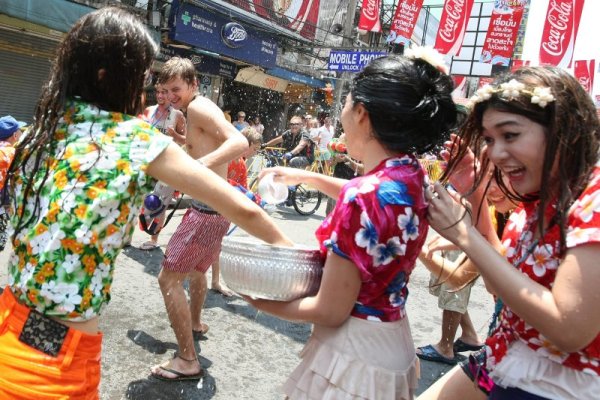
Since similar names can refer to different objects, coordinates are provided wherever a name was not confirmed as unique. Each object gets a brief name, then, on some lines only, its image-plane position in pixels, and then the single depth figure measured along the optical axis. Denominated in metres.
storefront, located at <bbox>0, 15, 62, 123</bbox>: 10.67
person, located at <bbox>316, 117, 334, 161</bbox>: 11.25
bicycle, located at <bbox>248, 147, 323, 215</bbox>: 9.41
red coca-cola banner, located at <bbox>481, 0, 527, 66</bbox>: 15.65
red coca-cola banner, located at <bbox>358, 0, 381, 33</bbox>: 14.37
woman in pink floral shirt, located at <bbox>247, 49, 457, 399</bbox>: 1.38
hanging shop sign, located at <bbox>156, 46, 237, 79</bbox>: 13.48
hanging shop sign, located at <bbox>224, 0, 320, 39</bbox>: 16.72
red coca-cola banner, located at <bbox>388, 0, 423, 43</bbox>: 14.83
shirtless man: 2.95
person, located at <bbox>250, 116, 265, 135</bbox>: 15.90
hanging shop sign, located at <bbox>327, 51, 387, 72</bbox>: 11.96
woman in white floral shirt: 1.25
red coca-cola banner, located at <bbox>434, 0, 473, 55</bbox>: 15.47
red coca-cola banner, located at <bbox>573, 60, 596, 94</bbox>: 16.64
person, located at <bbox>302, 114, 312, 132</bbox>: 13.67
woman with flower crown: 1.16
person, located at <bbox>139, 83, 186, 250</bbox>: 4.46
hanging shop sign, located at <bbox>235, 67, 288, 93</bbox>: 17.33
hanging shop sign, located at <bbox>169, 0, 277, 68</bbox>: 12.67
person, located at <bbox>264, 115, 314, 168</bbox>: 10.15
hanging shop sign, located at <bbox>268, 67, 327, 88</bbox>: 18.10
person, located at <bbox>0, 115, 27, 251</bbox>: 3.55
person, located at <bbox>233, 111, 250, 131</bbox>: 14.46
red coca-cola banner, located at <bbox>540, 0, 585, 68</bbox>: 13.88
